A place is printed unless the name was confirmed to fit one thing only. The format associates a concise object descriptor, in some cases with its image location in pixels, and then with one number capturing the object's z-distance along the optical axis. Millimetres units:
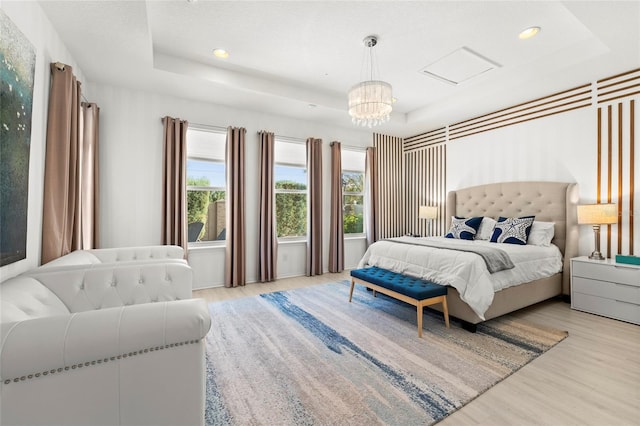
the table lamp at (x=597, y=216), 3271
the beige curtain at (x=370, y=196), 5859
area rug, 1720
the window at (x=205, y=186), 4359
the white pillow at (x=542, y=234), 3799
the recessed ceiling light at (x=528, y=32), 2906
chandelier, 3031
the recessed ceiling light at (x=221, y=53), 3324
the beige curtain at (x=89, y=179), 3125
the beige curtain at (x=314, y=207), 5145
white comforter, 2762
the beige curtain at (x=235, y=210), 4395
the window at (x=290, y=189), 5078
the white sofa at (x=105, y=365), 960
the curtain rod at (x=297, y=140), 4977
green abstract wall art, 1557
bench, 2693
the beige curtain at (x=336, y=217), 5410
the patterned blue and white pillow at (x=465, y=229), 4432
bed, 2930
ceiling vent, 3426
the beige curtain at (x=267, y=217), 4668
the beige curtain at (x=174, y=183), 3969
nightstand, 2959
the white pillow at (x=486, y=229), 4391
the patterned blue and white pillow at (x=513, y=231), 3859
